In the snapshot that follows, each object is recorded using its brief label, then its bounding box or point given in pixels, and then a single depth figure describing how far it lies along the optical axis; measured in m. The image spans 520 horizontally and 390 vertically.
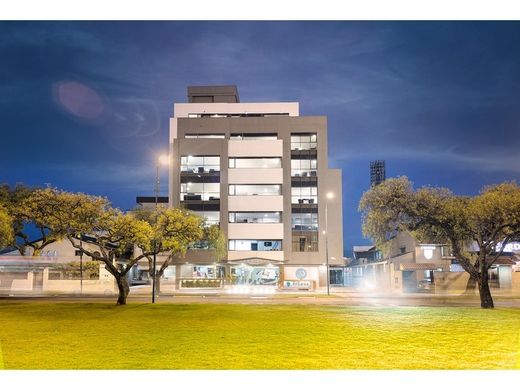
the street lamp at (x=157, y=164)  35.22
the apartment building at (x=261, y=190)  75.38
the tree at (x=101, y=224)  32.97
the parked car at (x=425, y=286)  54.23
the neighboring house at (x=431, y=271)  54.12
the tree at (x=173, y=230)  35.28
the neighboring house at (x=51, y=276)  54.41
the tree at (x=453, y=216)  30.70
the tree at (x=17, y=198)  53.56
